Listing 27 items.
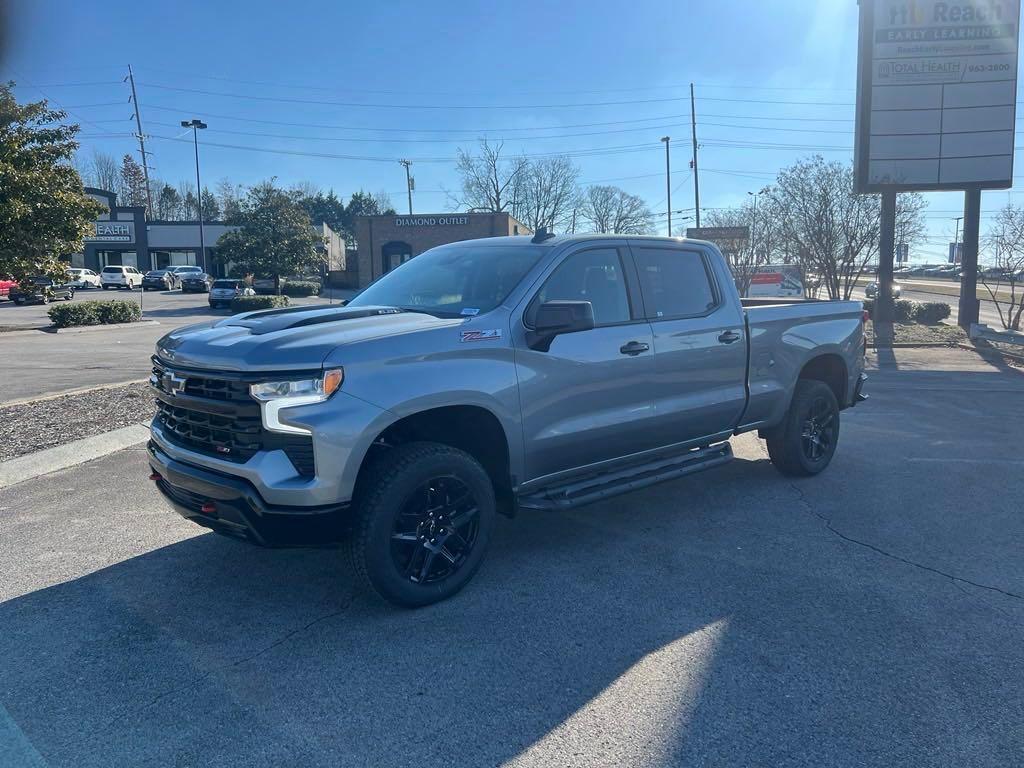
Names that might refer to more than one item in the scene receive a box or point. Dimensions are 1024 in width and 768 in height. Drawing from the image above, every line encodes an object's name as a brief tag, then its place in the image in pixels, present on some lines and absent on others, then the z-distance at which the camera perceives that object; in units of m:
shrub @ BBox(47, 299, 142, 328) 23.47
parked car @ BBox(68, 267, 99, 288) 48.66
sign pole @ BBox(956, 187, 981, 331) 19.95
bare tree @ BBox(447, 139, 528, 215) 82.31
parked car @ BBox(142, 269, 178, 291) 53.66
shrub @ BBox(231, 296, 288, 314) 32.39
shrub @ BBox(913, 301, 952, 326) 25.58
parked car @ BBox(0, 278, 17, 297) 40.40
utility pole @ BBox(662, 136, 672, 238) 64.33
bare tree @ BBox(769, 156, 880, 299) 23.67
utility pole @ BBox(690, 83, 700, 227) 53.69
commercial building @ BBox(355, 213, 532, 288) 50.81
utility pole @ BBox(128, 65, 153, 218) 80.69
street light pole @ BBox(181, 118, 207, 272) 58.88
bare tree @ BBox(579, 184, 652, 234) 81.69
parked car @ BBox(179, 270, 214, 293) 52.09
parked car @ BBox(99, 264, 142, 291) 51.19
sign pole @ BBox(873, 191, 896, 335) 20.45
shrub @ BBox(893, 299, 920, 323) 25.17
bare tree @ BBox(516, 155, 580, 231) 83.31
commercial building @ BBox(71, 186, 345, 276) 63.38
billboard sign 18.70
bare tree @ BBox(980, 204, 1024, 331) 21.89
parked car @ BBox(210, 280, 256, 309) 38.19
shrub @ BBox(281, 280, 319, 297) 49.59
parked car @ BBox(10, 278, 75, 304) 37.26
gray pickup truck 3.70
